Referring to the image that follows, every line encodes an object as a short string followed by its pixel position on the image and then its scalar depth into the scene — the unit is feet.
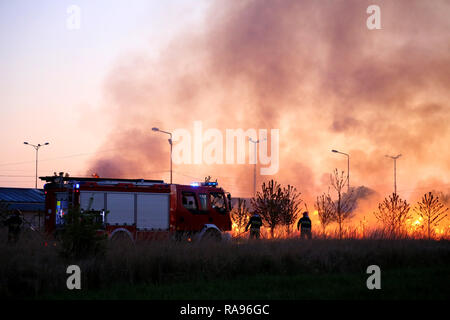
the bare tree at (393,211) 149.07
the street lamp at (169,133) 133.90
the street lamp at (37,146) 193.51
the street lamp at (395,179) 158.36
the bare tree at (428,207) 148.77
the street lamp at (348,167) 147.54
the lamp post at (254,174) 144.72
